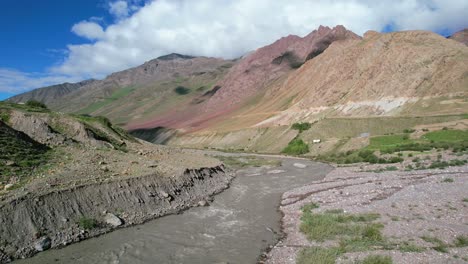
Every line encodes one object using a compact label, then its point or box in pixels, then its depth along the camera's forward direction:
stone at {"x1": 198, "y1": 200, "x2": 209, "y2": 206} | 27.65
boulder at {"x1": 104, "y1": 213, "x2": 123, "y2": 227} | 21.20
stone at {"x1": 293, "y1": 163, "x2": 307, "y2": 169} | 51.67
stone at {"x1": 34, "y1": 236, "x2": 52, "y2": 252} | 17.11
